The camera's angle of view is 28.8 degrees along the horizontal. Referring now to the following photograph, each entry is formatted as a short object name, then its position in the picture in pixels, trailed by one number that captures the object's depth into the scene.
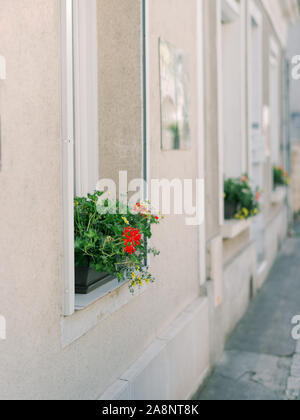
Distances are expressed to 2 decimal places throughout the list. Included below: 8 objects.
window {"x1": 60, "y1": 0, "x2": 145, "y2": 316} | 3.38
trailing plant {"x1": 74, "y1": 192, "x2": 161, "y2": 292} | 2.85
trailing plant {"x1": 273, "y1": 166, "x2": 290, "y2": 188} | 10.88
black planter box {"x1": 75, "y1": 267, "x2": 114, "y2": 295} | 2.87
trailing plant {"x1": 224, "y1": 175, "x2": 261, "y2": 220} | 6.30
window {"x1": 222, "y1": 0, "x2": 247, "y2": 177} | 6.85
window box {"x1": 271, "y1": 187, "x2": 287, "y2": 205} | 10.05
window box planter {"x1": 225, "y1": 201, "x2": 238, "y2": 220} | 6.37
